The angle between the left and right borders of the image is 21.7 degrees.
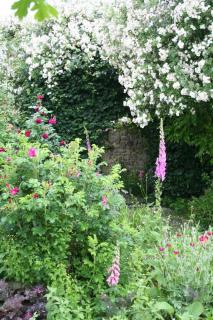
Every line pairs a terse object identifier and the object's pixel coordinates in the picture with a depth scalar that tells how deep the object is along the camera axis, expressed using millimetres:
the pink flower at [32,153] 4367
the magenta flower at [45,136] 5896
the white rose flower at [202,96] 7244
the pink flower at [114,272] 3089
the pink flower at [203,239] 4575
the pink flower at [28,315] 3904
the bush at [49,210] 4164
